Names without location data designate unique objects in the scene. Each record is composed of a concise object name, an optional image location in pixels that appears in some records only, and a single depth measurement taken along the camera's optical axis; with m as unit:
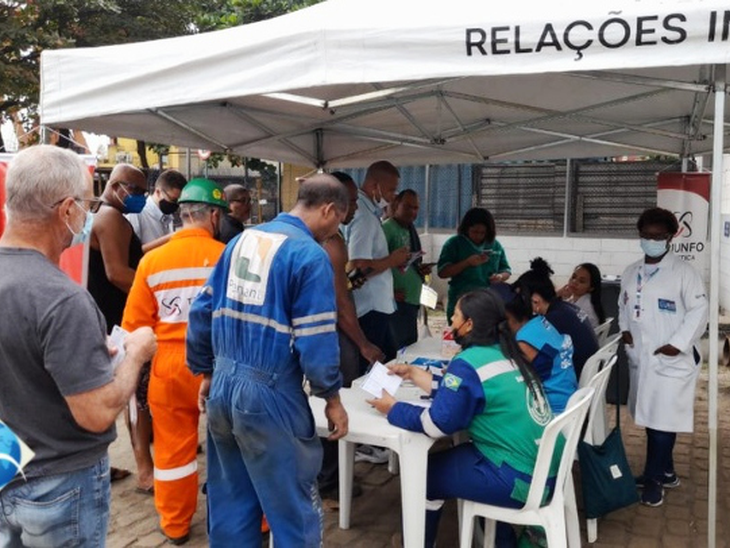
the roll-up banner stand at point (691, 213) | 4.43
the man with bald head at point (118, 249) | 4.05
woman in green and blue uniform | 2.66
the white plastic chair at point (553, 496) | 2.62
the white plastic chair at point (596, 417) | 3.18
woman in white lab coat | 3.83
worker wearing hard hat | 3.35
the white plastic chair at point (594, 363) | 3.56
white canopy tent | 2.60
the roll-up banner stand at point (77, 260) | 3.46
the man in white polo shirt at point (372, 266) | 4.48
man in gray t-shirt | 1.62
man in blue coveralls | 2.41
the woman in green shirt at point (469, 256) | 5.71
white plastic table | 2.79
